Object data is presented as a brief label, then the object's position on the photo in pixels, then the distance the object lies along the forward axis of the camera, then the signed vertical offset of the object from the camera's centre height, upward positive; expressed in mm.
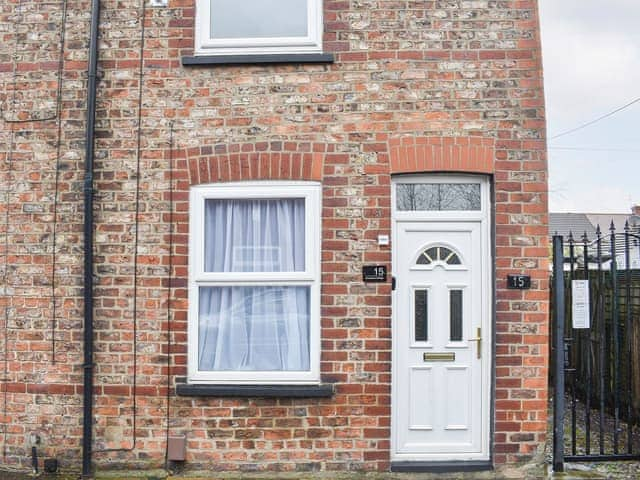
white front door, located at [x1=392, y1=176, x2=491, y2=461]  5520 -292
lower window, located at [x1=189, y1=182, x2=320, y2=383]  5523 +83
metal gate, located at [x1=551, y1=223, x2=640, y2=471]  5766 -706
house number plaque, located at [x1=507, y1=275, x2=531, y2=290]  5410 +83
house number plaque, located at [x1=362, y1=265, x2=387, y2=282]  5445 +148
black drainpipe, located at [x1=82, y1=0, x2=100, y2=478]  5445 +359
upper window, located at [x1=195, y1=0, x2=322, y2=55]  5605 +2388
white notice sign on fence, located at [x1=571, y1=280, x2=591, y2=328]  5969 -136
